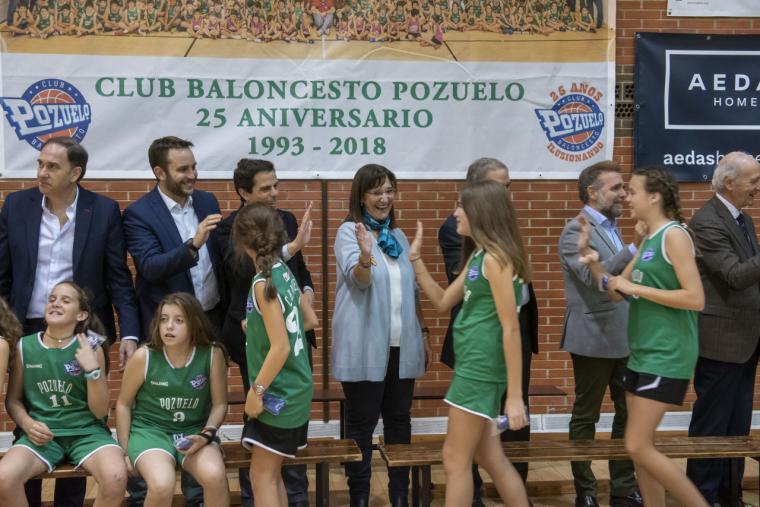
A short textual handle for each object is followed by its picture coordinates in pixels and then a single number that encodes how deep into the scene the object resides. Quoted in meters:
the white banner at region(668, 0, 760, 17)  6.38
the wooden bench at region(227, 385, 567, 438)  5.42
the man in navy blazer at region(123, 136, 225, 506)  4.53
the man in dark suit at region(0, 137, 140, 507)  4.45
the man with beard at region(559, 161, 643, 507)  4.75
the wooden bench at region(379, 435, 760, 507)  4.42
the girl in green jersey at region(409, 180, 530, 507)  3.70
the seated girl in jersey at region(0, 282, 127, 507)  4.17
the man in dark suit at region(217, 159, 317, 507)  4.51
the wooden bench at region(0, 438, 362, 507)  4.18
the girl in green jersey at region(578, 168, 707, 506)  3.90
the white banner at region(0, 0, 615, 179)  5.92
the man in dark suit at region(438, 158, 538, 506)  4.68
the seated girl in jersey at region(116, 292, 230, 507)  4.16
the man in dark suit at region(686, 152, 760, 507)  4.56
